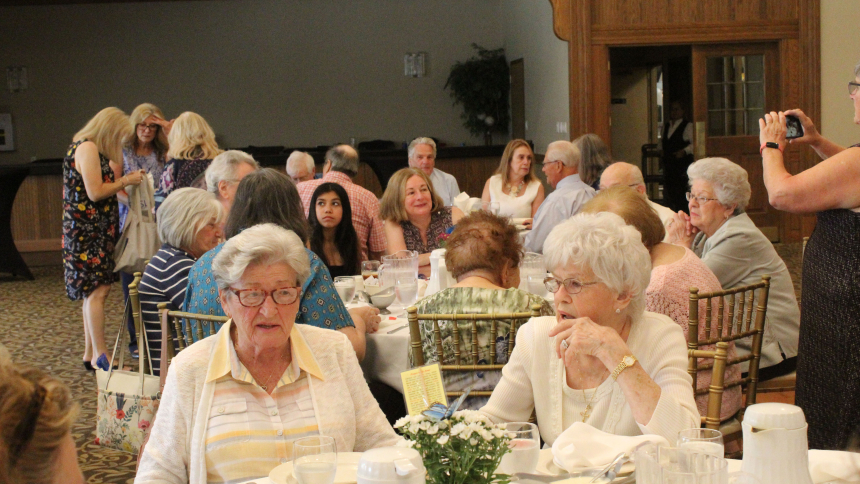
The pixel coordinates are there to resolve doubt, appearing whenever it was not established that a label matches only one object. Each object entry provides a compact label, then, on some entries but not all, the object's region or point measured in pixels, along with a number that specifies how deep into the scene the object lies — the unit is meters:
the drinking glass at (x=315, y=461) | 1.55
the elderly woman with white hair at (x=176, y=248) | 3.46
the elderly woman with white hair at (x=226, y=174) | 4.73
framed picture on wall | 14.67
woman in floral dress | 5.49
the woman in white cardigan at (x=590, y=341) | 2.10
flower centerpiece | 1.45
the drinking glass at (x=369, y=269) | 4.17
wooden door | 10.07
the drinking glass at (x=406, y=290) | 3.64
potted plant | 14.53
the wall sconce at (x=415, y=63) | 15.06
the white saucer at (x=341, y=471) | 1.69
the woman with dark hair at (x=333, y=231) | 4.79
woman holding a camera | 2.52
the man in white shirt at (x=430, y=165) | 7.73
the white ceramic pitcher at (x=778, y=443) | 1.44
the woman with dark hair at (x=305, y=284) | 2.93
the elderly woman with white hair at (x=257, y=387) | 2.09
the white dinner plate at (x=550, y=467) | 1.67
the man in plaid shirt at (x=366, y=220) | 5.54
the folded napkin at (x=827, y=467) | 1.63
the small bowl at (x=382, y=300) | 3.69
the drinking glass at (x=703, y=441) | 1.50
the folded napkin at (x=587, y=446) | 1.72
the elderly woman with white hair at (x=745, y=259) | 3.69
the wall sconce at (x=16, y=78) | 14.62
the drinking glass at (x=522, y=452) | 1.67
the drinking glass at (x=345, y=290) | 3.59
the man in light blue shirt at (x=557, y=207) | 5.77
